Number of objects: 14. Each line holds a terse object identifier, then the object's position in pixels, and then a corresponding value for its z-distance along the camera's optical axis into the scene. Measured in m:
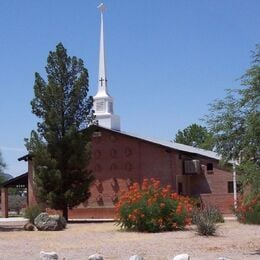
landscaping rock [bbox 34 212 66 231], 32.06
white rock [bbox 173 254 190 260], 14.08
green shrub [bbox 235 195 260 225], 32.34
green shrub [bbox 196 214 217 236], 25.28
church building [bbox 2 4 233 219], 49.28
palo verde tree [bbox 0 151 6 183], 37.52
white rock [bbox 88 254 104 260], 15.09
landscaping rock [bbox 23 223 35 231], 32.91
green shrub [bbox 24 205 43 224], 35.90
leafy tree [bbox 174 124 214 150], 94.56
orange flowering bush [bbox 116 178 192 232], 29.33
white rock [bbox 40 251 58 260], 15.08
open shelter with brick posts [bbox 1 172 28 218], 57.78
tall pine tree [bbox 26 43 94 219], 39.09
